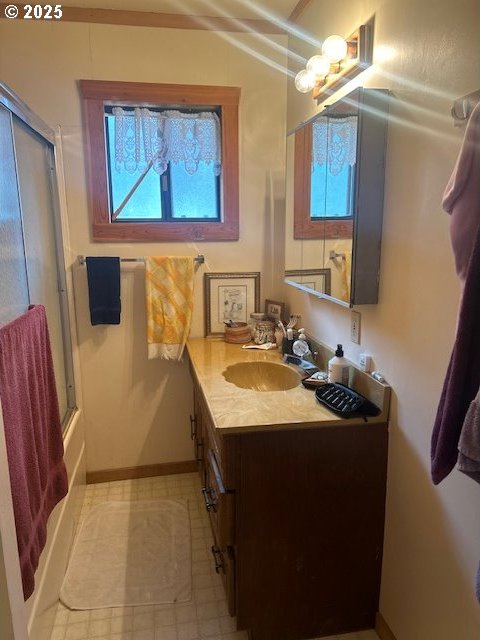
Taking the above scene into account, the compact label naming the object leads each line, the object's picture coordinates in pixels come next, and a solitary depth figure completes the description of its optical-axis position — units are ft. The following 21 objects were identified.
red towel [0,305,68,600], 4.06
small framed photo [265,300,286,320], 8.16
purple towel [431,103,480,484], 2.97
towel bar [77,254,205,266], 7.75
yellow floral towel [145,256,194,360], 7.82
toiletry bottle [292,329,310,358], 6.70
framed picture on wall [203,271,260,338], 8.30
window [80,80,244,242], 7.43
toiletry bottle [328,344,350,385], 5.52
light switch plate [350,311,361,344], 5.47
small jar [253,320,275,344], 7.79
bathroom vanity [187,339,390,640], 4.77
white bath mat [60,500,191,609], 6.02
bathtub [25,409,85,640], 4.82
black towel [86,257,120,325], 7.64
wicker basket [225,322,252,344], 7.97
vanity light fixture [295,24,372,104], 4.95
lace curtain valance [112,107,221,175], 7.46
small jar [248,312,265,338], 8.21
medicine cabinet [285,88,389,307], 4.74
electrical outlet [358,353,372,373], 5.23
